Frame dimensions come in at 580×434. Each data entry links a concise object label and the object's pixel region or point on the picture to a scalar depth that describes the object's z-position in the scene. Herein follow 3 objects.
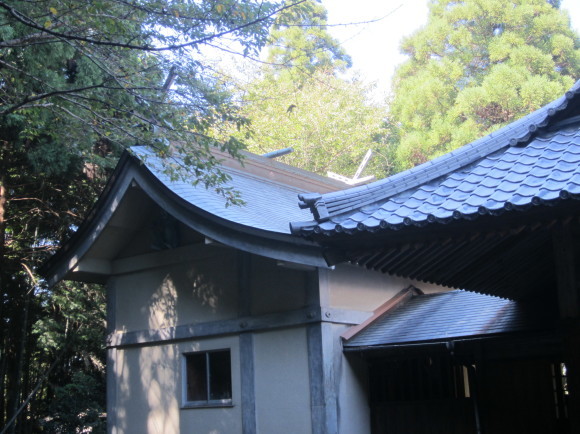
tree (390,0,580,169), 22.66
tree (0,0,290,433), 6.49
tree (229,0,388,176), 24.61
